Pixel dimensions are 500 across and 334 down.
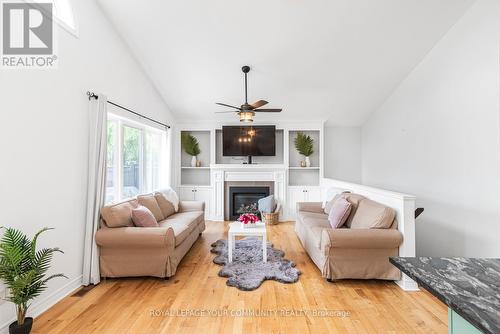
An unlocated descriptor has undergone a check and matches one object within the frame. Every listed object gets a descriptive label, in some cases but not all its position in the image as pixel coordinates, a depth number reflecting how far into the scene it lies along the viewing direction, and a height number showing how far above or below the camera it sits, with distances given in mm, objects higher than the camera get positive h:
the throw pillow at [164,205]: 4395 -653
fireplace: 6242 -685
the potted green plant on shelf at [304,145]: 6230 +575
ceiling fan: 3881 +867
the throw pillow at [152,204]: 3988 -579
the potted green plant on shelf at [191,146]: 6305 +545
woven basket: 5816 -1124
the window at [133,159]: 3947 +163
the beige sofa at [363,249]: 2885 -920
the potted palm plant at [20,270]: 1887 -789
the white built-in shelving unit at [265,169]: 6195 -15
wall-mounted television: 6246 +668
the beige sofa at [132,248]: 2955 -939
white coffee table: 3504 -884
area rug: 2994 -1293
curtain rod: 3071 +889
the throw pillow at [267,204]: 5902 -834
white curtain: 2951 -167
